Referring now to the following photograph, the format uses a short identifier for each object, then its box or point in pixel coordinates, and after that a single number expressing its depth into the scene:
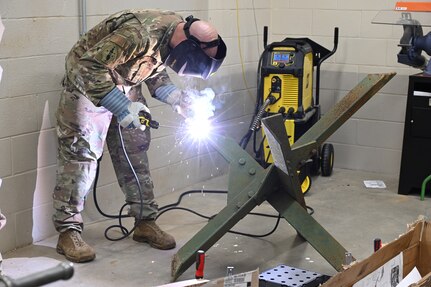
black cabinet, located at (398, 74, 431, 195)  4.79
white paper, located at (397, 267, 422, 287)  2.17
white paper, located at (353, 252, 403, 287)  2.08
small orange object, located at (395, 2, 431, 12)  4.64
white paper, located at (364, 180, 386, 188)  5.16
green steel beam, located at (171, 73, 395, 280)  3.32
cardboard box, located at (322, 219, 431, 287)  2.04
